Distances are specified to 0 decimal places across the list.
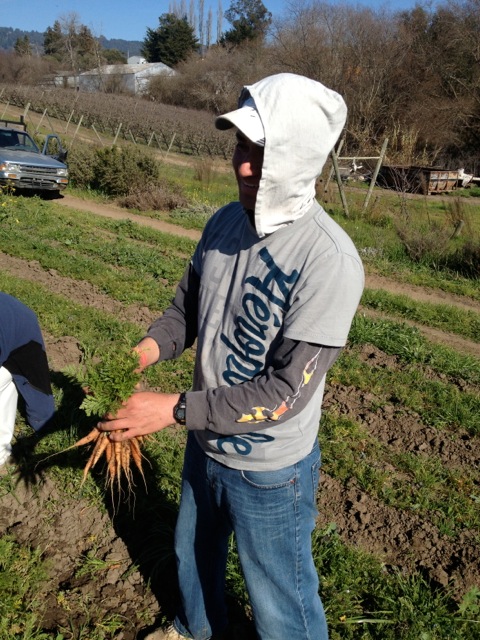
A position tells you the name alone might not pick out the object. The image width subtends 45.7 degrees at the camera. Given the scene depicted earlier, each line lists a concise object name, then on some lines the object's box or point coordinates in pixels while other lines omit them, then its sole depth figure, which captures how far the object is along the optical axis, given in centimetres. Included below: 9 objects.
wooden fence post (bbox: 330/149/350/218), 1286
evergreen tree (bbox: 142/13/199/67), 6656
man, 154
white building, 6228
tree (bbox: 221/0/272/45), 6500
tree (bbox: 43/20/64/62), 7825
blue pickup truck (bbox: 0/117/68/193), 1390
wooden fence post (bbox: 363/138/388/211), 1345
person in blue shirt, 339
